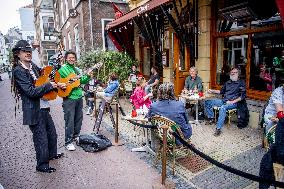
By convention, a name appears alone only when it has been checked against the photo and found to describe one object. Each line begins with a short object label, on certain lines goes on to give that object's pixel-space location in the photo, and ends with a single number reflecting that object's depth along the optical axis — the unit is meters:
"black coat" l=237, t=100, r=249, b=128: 5.75
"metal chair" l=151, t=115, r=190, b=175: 3.73
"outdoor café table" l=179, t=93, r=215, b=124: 6.09
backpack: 4.96
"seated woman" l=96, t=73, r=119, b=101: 7.13
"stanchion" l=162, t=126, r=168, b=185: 3.32
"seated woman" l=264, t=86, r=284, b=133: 4.12
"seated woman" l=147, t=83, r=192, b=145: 3.87
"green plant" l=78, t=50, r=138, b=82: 10.54
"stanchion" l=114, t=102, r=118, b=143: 5.32
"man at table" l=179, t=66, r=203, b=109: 6.68
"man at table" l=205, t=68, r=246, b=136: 5.51
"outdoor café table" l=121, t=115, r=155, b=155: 4.64
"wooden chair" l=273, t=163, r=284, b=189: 2.44
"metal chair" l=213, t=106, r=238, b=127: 5.74
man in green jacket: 4.96
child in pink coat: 5.97
